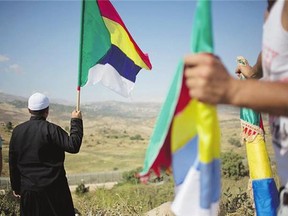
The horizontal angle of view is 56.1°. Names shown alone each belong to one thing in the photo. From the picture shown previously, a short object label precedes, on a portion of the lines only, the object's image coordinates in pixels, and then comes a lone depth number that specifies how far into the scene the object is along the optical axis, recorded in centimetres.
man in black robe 270
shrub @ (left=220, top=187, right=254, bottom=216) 441
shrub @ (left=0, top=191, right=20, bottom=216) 427
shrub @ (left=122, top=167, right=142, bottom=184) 1912
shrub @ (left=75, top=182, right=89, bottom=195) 1455
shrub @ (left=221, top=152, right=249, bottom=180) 1359
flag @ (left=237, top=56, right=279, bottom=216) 202
